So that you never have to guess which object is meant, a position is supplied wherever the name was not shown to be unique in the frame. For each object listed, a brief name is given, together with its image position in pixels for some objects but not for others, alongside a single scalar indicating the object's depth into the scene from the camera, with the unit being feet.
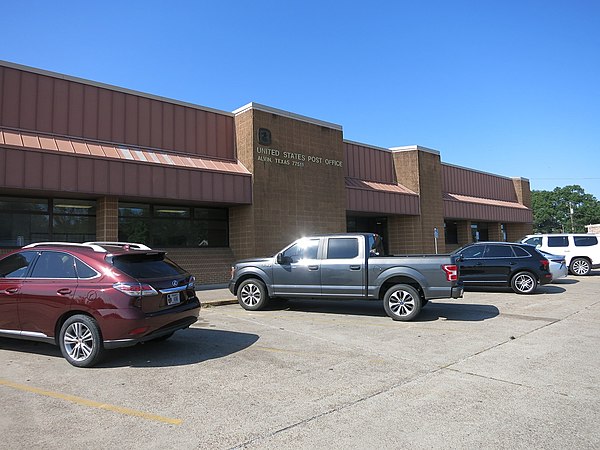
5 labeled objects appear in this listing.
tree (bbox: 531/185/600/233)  356.59
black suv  44.88
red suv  19.19
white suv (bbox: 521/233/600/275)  62.18
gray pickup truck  30.40
